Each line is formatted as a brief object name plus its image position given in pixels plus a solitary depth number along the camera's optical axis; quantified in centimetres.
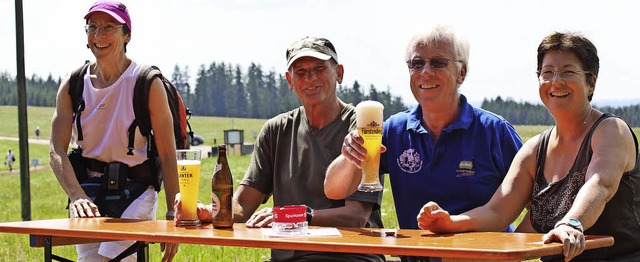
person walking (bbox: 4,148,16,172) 5252
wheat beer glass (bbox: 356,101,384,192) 372
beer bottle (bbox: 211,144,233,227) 415
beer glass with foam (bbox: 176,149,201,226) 415
